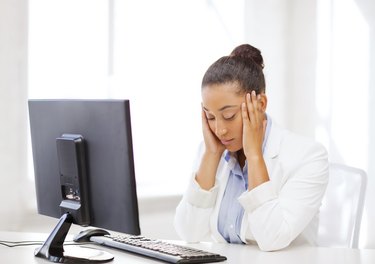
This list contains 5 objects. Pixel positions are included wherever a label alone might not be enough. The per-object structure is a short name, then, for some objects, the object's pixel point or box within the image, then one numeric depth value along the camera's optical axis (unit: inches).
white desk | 86.7
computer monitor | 82.0
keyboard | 84.0
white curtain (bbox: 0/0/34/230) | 123.0
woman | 94.3
